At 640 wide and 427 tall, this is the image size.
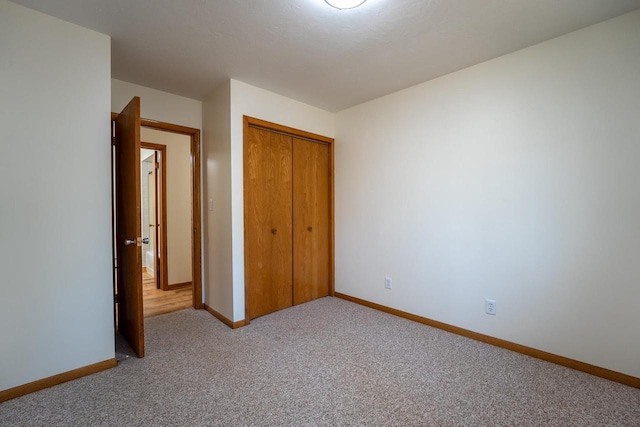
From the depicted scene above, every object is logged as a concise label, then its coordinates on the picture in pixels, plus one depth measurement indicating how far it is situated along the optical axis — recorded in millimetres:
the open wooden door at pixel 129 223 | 2150
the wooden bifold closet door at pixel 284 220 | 3098
